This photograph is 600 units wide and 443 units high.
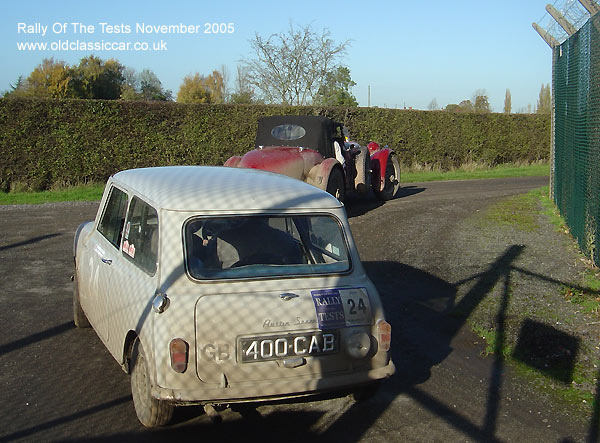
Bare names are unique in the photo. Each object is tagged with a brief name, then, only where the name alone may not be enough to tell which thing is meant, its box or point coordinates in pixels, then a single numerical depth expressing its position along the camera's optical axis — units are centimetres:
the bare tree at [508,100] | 6450
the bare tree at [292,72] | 3275
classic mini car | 402
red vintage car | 1261
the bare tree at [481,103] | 4880
